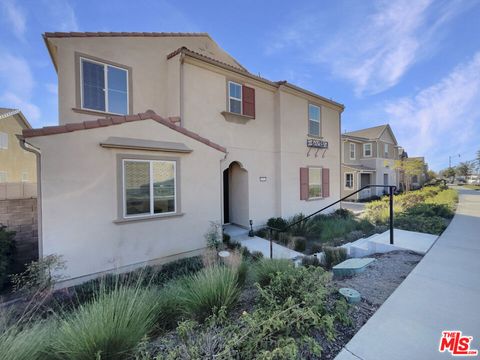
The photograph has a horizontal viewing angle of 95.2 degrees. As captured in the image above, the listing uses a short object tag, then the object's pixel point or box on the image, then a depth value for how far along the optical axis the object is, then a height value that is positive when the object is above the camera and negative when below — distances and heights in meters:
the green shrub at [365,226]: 9.73 -2.23
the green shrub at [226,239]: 8.35 -2.29
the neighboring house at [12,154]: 17.84 +2.44
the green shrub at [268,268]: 3.83 -1.60
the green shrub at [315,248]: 7.74 -2.49
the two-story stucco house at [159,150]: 5.46 +0.99
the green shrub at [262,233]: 9.55 -2.38
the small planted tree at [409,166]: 24.88 +1.41
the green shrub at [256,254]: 6.58 -2.37
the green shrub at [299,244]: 8.20 -2.45
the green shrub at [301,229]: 10.01 -2.31
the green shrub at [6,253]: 5.35 -1.87
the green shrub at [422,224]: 7.33 -1.63
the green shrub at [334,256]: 5.71 -2.06
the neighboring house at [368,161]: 24.22 +2.18
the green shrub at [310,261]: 5.73 -2.18
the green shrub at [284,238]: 8.72 -2.40
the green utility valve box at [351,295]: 3.22 -1.73
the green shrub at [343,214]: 12.94 -2.15
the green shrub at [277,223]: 10.45 -2.08
